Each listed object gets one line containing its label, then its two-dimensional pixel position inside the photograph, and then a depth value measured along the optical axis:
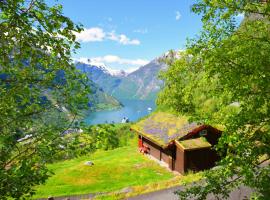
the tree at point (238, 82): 6.21
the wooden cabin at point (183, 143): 25.15
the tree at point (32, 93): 3.98
